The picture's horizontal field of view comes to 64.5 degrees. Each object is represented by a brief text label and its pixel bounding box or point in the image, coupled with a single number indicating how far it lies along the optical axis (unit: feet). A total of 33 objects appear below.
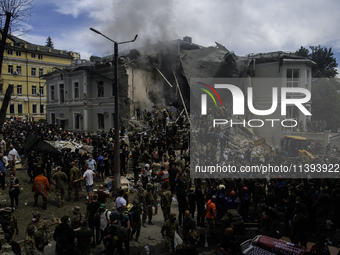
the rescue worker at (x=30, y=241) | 20.40
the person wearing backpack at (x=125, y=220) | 23.47
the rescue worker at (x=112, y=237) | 21.20
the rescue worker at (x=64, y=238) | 19.39
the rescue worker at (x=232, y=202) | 28.48
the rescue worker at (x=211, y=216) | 27.09
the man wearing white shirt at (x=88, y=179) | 36.19
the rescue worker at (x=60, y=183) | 34.55
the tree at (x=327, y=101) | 126.72
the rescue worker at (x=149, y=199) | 30.27
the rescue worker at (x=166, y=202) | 29.81
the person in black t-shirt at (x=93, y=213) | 24.67
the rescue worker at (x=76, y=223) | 20.86
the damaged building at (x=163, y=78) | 85.40
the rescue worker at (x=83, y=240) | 19.98
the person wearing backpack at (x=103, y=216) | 23.73
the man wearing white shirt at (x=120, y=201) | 26.12
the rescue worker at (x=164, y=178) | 38.55
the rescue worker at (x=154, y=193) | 32.45
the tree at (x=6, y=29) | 37.05
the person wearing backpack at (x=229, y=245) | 17.04
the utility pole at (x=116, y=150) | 39.58
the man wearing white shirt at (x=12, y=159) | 43.05
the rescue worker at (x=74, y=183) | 36.58
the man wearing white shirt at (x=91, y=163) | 40.88
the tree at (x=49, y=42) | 263.49
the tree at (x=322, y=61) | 155.12
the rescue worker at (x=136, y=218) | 25.61
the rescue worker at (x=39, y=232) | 21.18
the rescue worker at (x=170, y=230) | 23.40
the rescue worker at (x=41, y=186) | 32.89
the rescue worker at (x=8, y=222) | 22.34
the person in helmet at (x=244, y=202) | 29.68
